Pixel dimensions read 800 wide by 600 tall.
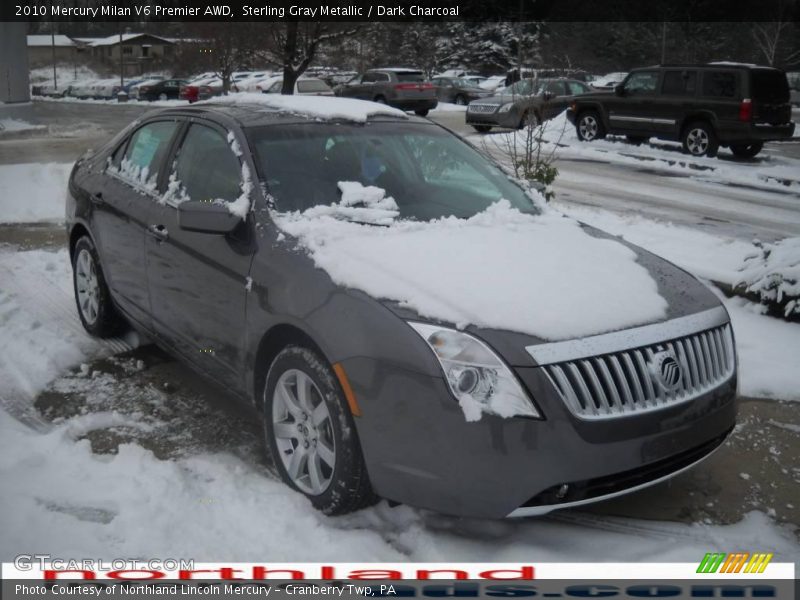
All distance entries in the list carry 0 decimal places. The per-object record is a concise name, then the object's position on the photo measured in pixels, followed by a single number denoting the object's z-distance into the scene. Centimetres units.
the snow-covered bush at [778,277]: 572
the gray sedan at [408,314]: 287
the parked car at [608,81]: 3884
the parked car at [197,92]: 3722
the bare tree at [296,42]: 3139
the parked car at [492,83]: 4276
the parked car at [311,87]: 3061
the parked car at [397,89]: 2853
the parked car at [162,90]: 4494
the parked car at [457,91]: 3640
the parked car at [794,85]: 3810
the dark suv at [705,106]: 1609
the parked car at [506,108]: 2034
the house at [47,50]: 7725
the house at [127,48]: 7775
